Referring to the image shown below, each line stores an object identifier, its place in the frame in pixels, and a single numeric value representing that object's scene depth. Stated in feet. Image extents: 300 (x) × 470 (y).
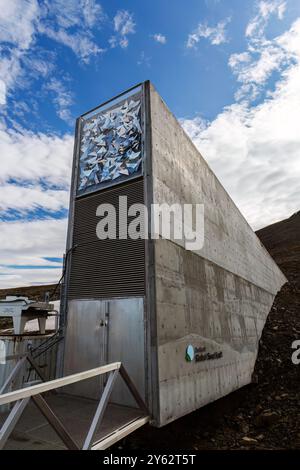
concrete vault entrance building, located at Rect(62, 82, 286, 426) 16.07
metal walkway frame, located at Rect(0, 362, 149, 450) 7.95
